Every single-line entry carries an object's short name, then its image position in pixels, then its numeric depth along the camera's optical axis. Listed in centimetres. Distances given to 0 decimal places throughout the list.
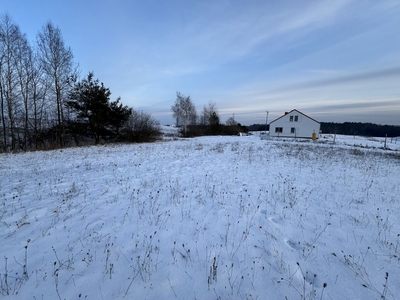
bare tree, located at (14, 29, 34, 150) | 1541
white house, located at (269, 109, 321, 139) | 3741
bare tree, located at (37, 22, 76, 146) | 1599
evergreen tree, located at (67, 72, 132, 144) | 1803
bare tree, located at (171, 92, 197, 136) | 4250
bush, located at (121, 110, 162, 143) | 2241
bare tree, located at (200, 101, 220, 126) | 5122
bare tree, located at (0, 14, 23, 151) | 1442
